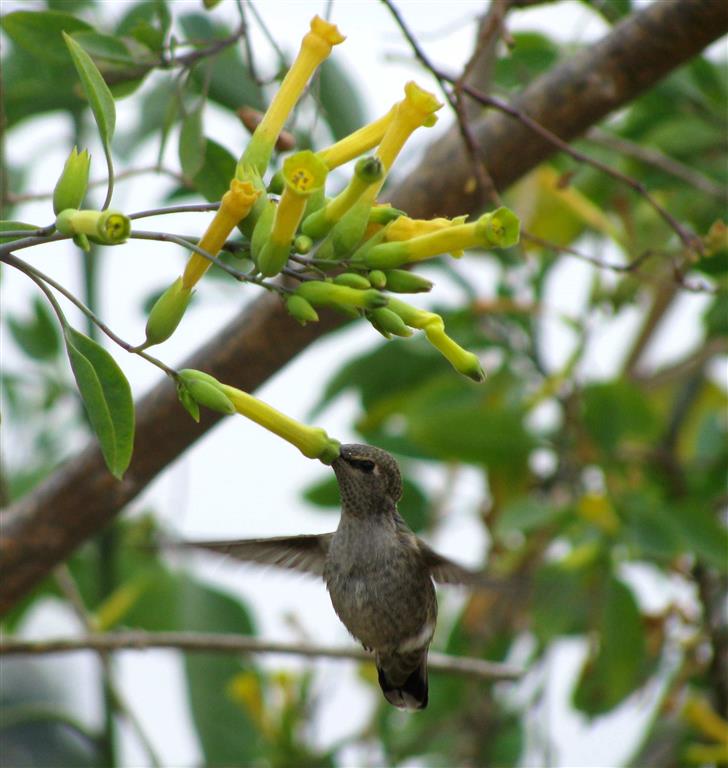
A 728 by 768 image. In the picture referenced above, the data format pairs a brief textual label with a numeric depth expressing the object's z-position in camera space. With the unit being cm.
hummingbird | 425
